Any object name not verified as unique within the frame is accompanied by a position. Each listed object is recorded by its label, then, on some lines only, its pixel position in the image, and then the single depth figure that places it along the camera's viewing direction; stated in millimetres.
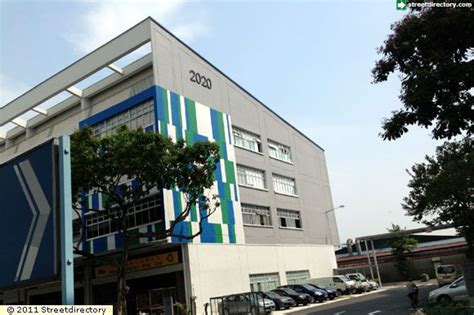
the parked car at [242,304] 24016
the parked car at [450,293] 21031
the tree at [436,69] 8531
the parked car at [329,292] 34781
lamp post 51162
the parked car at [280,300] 30109
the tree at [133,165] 24938
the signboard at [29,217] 9602
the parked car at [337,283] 38781
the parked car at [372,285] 41722
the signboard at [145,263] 30661
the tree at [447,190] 27828
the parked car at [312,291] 33312
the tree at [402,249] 52762
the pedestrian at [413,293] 22062
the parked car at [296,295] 31750
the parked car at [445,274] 34625
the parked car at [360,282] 39812
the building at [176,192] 30969
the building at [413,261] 50841
